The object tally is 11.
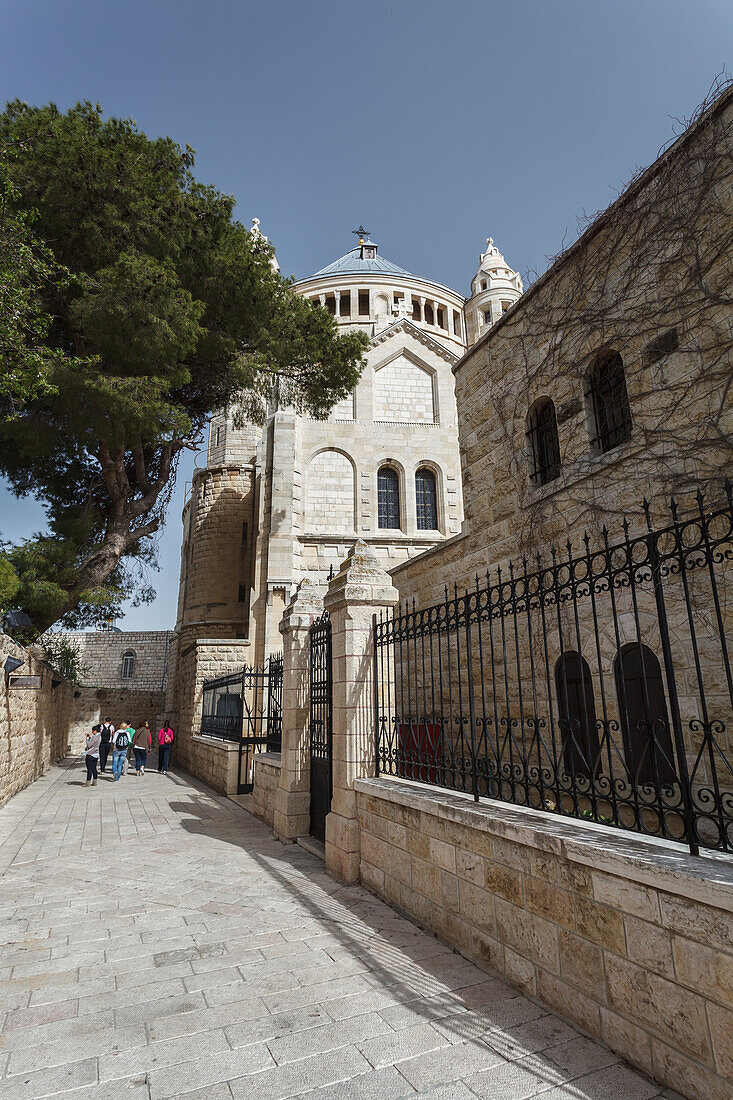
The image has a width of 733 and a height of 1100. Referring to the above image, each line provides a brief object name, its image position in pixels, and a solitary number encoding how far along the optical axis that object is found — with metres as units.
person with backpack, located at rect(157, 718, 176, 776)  16.55
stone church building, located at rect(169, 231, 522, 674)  18.25
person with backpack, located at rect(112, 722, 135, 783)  14.52
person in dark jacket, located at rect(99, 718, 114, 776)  14.58
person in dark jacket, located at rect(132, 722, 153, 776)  16.05
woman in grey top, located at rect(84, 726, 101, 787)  13.45
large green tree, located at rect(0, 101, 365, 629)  11.12
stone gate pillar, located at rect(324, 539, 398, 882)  5.70
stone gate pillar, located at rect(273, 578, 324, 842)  7.32
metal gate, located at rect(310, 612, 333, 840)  6.75
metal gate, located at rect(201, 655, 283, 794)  9.63
